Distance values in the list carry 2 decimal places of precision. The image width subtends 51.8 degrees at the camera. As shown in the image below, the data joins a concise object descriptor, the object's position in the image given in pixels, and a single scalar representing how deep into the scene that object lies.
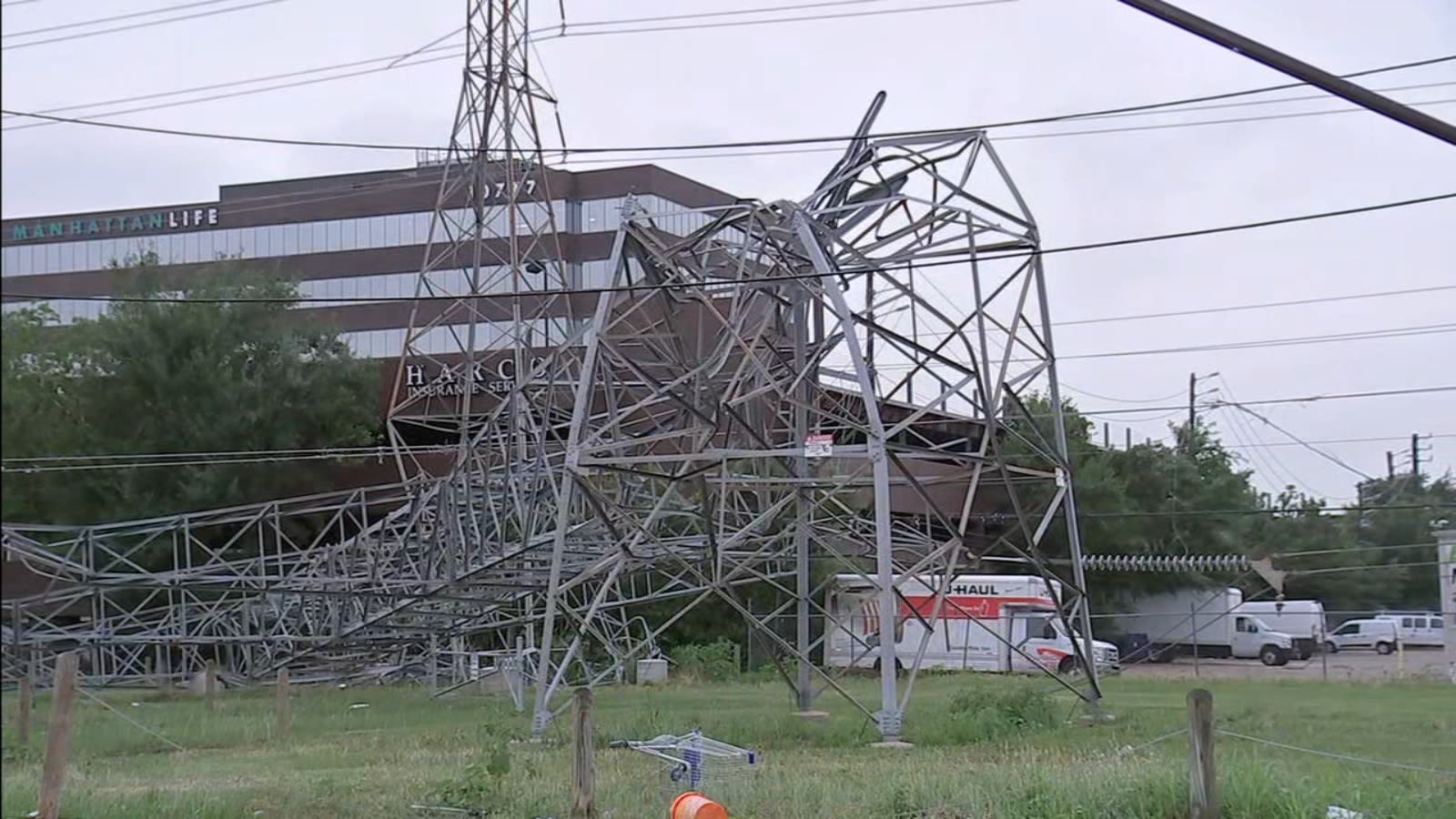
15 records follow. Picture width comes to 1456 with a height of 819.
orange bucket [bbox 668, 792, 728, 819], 13.82
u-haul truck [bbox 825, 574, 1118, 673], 50.16
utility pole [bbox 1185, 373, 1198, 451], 45.09
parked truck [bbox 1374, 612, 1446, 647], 44.84
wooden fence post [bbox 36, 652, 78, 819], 13.88
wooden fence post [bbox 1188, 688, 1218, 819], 13.70
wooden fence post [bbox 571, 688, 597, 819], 15.18
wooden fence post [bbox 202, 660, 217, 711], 29.20
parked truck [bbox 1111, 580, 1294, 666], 49.38
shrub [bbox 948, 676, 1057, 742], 25.45
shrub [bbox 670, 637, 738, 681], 43.16
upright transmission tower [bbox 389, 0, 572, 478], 39.53
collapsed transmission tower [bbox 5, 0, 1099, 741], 27.14
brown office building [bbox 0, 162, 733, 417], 66.75
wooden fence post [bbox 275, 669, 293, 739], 27.89
